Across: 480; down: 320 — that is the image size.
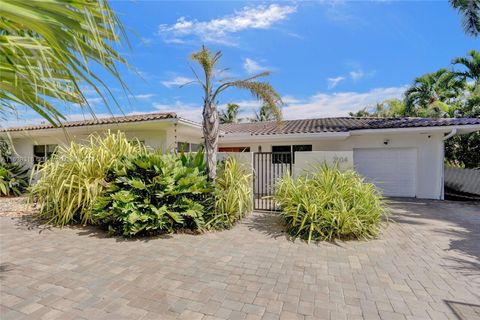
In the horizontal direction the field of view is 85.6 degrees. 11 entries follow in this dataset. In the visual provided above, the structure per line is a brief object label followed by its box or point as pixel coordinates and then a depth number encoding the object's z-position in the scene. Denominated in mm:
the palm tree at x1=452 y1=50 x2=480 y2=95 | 15141
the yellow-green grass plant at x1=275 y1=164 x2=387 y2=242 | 5832
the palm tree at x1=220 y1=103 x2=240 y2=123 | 33328
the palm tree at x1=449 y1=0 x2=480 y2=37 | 12078
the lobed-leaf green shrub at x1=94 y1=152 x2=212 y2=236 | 5766
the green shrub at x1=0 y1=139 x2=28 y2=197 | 11984
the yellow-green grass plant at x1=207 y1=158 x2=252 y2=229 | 6719
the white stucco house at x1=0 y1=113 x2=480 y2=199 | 11180
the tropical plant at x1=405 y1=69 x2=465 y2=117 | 17188
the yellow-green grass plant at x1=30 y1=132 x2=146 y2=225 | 6770
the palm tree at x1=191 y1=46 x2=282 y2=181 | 6941
